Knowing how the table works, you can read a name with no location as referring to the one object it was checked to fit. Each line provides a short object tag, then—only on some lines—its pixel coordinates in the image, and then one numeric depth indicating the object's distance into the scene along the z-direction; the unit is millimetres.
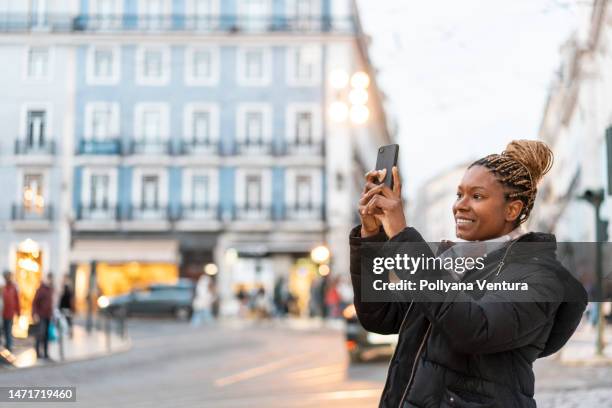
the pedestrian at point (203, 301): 24266
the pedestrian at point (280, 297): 26016
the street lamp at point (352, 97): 8445
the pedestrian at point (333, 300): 25516
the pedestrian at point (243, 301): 27875
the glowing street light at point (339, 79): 7847
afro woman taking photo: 1877
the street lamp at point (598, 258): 2680
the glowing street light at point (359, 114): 8664
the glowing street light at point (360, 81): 8844
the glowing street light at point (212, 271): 25953
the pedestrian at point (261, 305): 26859
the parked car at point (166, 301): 23531
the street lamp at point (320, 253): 14421
